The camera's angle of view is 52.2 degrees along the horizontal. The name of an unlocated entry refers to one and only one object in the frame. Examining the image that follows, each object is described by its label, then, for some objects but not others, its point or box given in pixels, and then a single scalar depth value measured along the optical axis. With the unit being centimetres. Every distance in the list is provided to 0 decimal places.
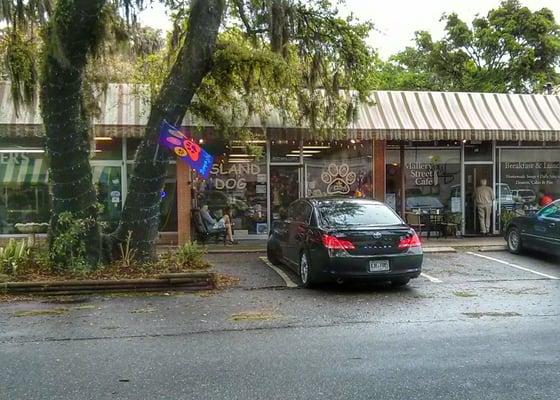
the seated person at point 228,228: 1541
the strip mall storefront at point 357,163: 1528
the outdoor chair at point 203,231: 1520
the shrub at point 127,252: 1030
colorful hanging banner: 1032
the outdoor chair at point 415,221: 1662
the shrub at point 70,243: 977
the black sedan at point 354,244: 910
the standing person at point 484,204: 1706
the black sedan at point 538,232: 1244
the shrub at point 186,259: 1045
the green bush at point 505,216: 1691
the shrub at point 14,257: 981
